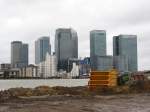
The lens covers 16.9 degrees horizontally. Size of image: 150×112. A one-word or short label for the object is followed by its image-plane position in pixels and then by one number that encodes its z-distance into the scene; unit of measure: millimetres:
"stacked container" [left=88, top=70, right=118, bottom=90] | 49062
